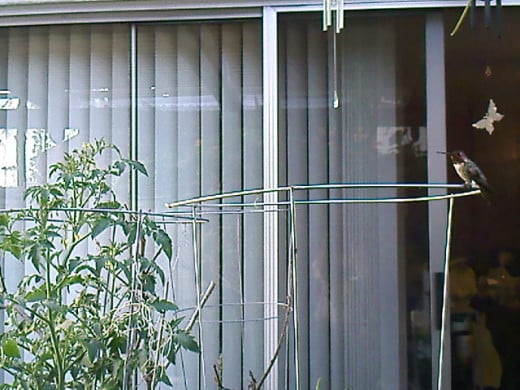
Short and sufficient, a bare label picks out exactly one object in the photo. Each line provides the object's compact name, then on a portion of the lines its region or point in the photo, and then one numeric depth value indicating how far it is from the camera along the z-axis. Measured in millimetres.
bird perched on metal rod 2225
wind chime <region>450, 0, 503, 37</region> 1650
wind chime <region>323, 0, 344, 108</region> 2877
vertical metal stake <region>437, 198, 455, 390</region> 2057
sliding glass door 2863
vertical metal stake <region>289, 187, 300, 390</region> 1935
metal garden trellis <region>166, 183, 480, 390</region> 2379
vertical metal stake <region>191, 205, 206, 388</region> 2557
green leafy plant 2113
